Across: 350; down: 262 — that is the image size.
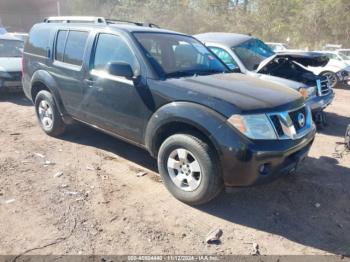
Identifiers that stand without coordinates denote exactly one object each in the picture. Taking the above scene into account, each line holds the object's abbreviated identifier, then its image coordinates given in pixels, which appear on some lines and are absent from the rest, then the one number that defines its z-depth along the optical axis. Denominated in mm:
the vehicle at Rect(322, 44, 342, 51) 18298
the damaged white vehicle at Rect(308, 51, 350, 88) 12688
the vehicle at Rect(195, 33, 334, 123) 6812
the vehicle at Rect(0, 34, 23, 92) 8641
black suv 3390
